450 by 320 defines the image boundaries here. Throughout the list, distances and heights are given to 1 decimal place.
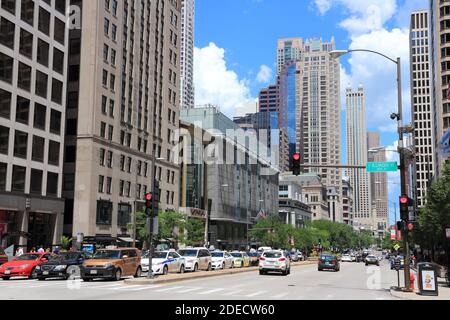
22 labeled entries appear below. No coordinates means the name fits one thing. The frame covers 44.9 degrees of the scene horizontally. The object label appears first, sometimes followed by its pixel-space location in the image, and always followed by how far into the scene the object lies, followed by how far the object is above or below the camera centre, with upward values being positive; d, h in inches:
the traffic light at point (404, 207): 923.4 +34.4
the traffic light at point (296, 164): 967.6 +110.2
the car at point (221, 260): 1723.8 -112.8
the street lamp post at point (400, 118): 928.3 +193.2
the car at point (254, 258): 2181.3 -132.2
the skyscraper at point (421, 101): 5954.7 +1416.8
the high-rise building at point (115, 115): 2544.3 +556.1
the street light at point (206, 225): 3294.8 -2.9
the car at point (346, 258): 3405.5 -197.3
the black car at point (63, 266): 1135.6 -92.3
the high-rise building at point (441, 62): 4148.6 +1264.0
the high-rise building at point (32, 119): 2050.9 +415.6
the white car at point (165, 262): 1294.3 -94.5
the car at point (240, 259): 1929.1 -123.4
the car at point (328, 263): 1784.0 -120.3
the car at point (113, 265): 1062.4 -83.2
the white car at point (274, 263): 1459.2 -100.6
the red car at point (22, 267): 1151.6 -96.3
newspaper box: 829.2 -79.2
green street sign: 976.3 +109.1
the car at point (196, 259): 1464.6 -93.6
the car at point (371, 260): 2686.0 -163.7
